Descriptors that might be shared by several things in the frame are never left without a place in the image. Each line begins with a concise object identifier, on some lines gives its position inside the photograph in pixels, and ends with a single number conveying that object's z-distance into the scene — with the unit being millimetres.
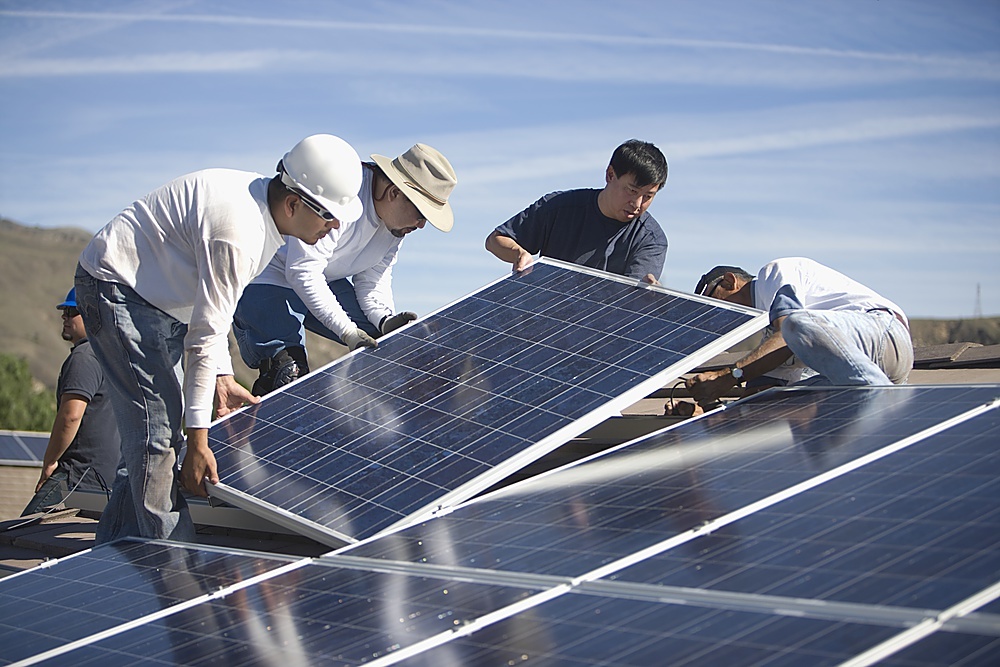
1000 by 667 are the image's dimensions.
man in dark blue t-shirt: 8922
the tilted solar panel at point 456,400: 5926
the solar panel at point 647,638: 3234
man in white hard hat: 5898
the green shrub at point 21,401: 36906
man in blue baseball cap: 10023
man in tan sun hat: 8391
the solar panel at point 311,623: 4008
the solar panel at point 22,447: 14062
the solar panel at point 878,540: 3553
